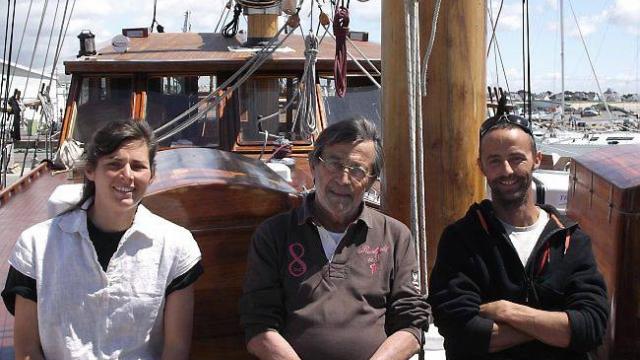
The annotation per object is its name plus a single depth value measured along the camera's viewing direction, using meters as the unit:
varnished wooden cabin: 5.96
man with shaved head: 2.29
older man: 2.37
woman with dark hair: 2.30
